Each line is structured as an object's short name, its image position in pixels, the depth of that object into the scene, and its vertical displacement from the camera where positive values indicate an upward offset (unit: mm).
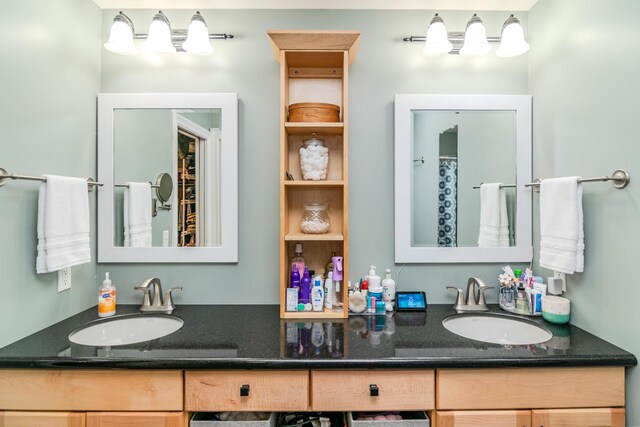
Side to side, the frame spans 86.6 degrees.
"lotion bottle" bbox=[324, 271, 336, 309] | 1579 -370
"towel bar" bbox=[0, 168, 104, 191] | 1179 +128
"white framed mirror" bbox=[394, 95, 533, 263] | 1689 +189
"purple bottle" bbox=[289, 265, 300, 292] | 1561 -308
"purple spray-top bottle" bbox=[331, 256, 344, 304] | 1571 -260
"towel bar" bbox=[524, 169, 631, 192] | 1169 +123
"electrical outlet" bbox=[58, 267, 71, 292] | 1446 -287
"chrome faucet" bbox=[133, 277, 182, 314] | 1606 -415
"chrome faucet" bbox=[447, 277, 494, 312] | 1610 -413
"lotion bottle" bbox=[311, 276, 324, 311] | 1540 -377
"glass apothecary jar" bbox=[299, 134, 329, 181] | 1572 +246
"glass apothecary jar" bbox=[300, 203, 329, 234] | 1574 -33
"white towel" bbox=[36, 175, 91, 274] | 1304 -44
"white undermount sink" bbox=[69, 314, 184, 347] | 1475 -521
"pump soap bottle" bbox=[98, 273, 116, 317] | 1541 -398
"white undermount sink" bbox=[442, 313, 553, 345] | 1495 -521
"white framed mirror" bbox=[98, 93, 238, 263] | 1682 +183
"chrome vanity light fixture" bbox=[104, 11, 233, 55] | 1552 +816
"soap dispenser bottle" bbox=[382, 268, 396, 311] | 1622 -383
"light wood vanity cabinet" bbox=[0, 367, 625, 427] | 1140 -612
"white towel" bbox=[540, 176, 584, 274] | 1331 -51
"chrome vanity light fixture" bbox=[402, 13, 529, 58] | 1559 +810
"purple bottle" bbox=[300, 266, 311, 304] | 1557 -357
